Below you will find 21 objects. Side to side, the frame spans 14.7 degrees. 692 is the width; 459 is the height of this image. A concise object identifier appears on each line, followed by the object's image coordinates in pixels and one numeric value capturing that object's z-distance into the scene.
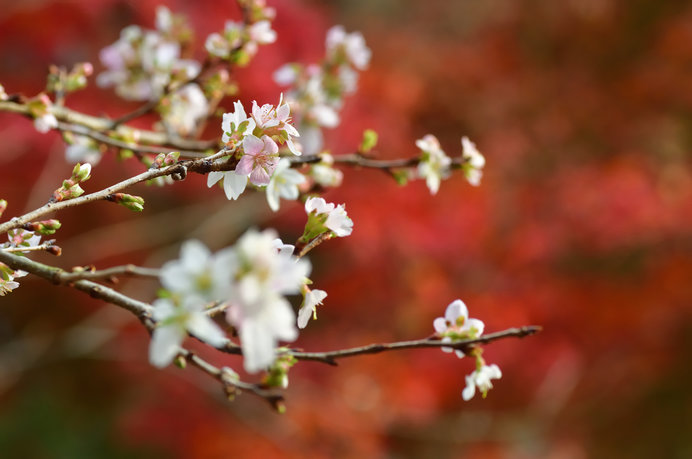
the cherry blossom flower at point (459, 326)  1.11
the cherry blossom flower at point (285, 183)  1.10
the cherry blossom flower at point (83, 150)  1.26
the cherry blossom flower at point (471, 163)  1.23
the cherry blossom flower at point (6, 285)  1.08
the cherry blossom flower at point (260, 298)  1.01
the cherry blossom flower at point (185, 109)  1.29
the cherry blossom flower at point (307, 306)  1.08
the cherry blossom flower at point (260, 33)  1.26
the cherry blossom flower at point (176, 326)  1.02
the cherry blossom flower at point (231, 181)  1.09
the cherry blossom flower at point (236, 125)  1.09
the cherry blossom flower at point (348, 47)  1.32
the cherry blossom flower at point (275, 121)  1.09
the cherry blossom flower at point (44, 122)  1.19
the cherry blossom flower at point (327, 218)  1.09
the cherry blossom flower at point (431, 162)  1.23
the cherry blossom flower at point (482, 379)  1.11
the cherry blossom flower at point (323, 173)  1.21
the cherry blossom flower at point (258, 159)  1.08
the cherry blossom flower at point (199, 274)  1.01
